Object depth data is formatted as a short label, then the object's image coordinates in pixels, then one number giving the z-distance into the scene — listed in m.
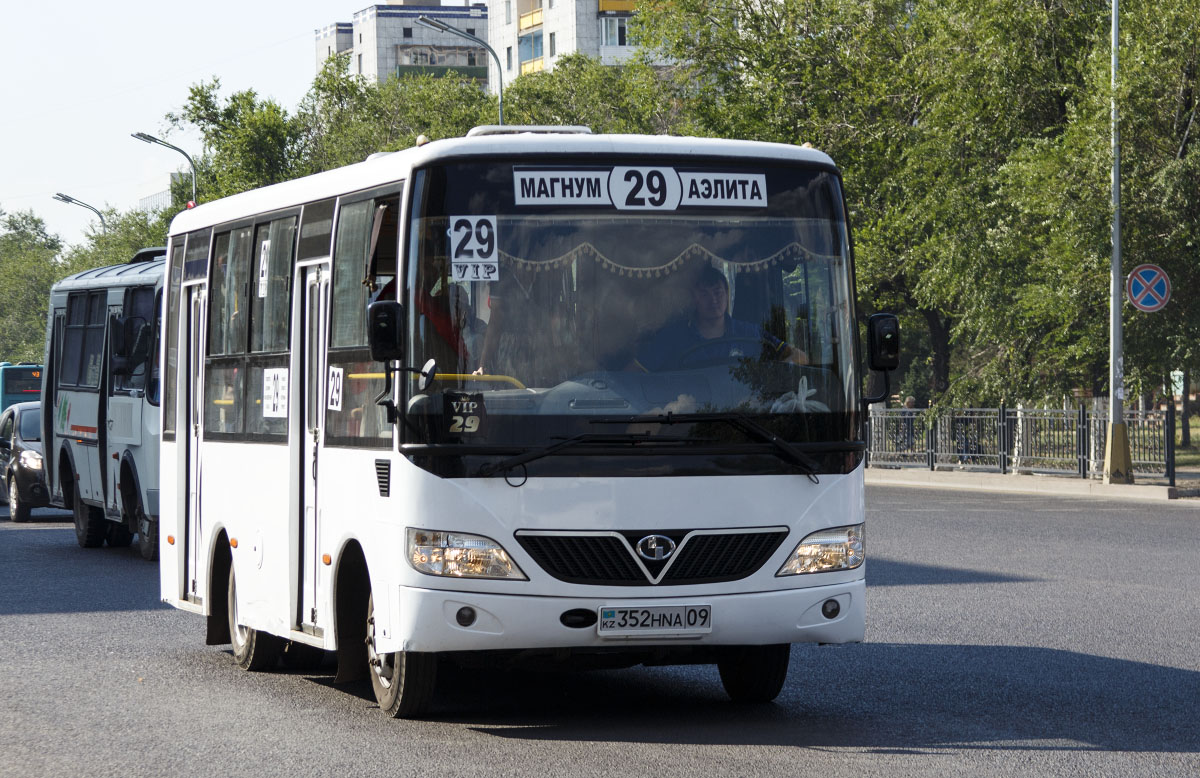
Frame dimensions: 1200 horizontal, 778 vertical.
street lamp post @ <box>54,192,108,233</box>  78.31
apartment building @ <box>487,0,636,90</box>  107.88
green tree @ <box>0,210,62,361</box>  129.75
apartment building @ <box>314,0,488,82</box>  135.75
